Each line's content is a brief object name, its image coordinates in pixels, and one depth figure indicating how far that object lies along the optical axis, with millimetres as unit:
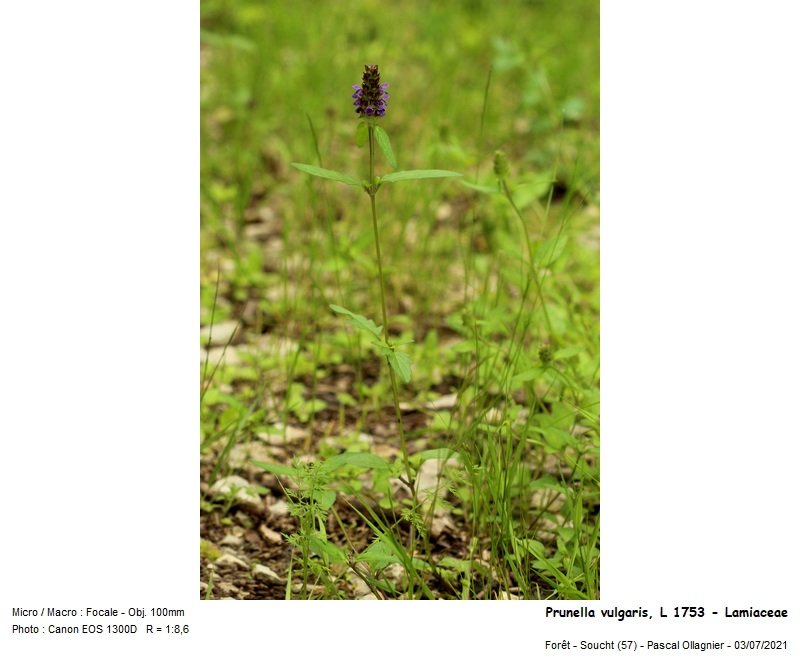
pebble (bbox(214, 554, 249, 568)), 1109
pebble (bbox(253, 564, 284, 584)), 1099
